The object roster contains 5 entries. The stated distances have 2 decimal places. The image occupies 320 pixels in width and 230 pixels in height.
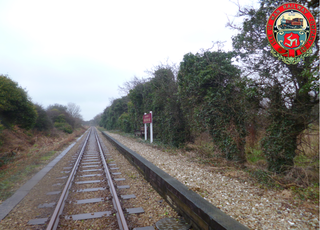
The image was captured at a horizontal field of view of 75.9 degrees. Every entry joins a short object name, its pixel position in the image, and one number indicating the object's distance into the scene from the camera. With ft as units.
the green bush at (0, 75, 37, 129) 45.19
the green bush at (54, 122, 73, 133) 109.42
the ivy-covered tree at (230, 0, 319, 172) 17.30
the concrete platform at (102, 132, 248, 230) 10.36
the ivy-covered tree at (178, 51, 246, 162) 25.40
